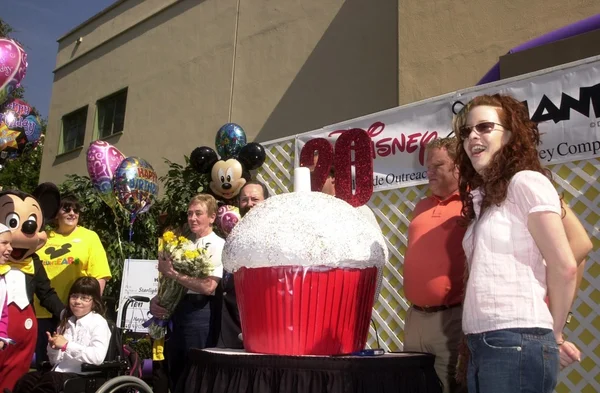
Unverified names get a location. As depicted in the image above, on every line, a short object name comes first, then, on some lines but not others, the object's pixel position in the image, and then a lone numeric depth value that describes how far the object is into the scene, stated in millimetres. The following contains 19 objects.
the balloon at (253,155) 4934
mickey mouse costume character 2951
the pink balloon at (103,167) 5492
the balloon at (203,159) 5711
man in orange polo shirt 1951
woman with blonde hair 2648
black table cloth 1291
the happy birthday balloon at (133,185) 5098
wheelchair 2863
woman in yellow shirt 3645
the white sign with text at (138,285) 5821
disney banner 2799
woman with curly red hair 1221
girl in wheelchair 2928
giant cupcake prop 1381
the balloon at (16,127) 3963
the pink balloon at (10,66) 3795
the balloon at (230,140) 5668
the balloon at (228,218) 3518
